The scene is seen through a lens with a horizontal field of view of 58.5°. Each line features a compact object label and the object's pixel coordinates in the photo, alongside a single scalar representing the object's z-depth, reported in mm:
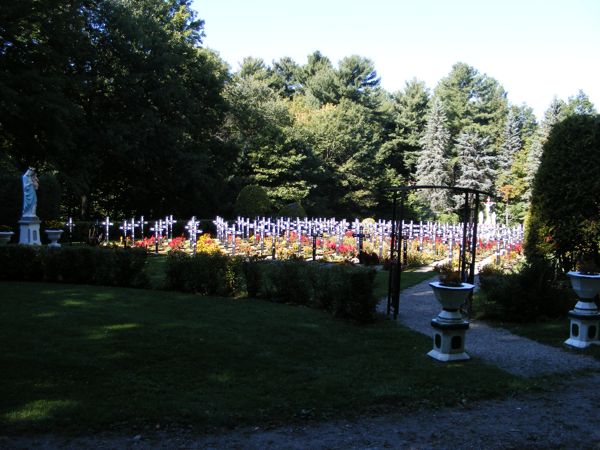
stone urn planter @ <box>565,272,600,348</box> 7422
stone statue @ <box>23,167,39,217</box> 15445
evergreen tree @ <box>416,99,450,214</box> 46738
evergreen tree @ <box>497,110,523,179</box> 49094
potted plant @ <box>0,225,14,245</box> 14805
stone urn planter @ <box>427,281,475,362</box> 6500
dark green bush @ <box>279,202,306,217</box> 28336
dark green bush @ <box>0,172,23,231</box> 18875
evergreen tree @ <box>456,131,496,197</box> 47438
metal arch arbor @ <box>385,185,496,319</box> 8680
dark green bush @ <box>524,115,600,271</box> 9906
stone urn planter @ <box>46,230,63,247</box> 16578
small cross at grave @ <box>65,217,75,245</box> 20825
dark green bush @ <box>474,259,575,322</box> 9086
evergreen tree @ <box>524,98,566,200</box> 43281
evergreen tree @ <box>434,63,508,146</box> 52688
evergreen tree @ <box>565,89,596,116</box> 47631
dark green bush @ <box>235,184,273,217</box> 27750
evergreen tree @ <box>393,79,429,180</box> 50688
